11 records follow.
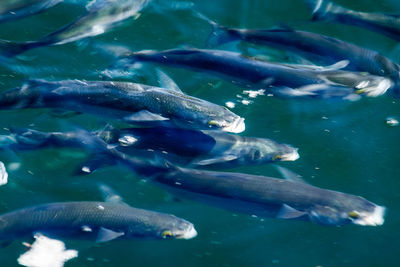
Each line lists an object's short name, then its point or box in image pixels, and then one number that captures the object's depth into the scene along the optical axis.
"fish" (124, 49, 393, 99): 8.30
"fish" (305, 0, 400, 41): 9.91
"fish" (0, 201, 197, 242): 7.29
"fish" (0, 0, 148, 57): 8.91
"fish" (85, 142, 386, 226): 7.35
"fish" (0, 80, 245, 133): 7.73
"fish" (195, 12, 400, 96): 8.97
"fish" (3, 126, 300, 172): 8.00
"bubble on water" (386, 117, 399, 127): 10.28
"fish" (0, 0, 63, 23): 9.94
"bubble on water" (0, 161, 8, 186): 8.70
